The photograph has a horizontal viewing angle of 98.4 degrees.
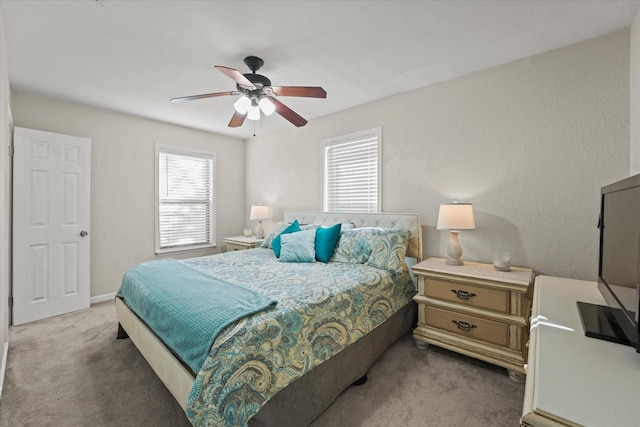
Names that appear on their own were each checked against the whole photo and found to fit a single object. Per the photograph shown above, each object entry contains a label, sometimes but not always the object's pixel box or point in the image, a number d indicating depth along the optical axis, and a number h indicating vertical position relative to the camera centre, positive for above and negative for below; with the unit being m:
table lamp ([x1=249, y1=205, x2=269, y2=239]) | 4.45 -0.08
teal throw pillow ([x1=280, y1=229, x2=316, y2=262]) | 2.86 -0.41
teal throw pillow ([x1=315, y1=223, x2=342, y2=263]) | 2.86 -0.35
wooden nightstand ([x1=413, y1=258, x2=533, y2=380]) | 2.04 -0.79
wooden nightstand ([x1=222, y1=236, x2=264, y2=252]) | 4.16 -0.55
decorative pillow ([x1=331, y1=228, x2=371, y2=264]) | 2.74 -0.39
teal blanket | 1.44 -0.61
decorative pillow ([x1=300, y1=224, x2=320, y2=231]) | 3.43 -0.24
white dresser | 0.69 -0.49
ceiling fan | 2.22 +0.96
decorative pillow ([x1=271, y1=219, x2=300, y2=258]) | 3.17 -0.35
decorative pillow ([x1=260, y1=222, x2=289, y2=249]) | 3.61 -0.34
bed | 1.29 -0.79
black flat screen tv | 1.00 -0.23
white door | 2.99 -0.24
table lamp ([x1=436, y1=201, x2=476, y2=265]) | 2.46 -0.10
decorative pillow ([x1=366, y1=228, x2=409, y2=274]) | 2.58 -0.38
